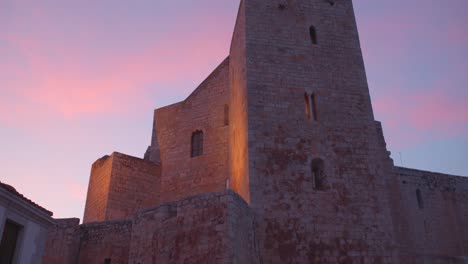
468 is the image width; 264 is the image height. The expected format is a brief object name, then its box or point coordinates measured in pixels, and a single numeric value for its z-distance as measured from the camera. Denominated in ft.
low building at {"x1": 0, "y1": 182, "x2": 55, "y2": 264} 29.53
